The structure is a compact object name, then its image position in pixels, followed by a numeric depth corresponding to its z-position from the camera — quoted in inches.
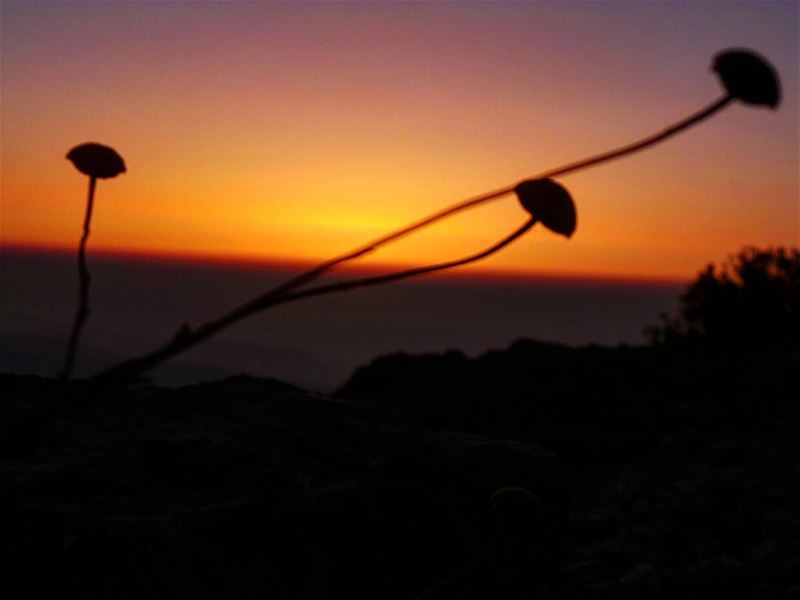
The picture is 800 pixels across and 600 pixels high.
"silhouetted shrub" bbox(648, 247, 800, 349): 294.6
